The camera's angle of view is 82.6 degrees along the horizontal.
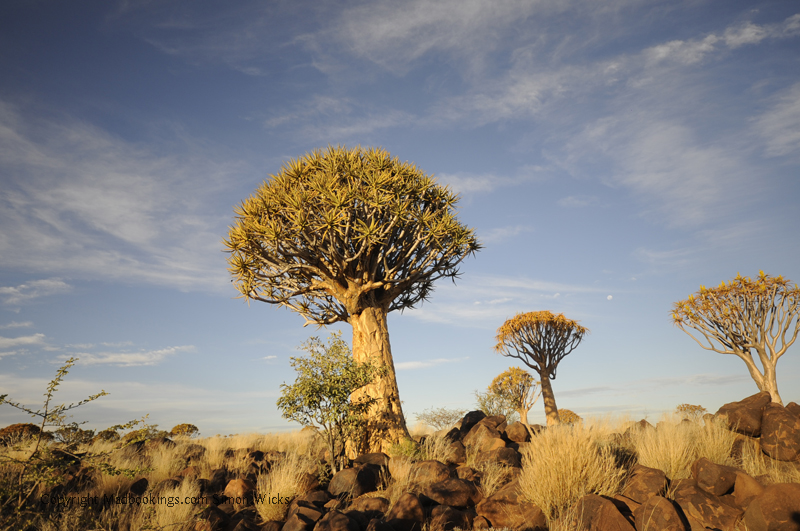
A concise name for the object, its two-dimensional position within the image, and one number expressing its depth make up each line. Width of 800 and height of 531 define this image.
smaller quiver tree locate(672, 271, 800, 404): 16.42
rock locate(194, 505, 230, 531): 6.70
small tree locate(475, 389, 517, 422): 21.55
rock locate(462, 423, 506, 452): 9.78
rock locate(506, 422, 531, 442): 10.68
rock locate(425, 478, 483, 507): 6.60
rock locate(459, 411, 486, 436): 12.59
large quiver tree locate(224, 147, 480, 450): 11.13
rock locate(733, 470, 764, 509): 6.01
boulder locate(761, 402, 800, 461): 8.11
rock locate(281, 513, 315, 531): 6.10
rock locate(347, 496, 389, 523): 6.47
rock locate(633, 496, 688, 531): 5.39
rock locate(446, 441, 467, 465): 9.60
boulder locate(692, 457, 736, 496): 6.33
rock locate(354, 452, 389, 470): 9.52
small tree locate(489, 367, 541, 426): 21.42
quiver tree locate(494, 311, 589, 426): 20.30
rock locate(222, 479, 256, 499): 8.22
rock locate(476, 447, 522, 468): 8.55
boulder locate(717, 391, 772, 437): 9.05
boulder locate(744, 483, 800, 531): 5.37
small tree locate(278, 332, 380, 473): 9.54
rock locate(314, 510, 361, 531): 5.63
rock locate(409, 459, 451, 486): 7.72
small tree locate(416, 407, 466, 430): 24.97
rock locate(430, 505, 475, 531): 5.72
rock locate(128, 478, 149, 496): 8.41
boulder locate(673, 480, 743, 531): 5.71
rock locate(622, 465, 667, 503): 6.25
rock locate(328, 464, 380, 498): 7.88
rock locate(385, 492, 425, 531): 5.91
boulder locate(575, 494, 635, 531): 5.34
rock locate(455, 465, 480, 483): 7.74
